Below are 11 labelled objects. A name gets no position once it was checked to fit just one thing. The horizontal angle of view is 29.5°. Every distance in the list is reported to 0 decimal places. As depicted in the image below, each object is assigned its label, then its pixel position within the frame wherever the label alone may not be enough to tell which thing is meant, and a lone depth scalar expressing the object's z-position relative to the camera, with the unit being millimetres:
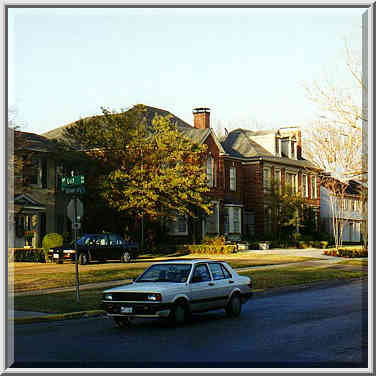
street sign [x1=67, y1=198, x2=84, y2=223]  31594
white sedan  14727
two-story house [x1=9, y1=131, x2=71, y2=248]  41031
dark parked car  35500
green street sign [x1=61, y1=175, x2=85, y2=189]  19333
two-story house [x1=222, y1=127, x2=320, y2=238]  58250
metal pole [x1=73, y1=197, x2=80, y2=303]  19266
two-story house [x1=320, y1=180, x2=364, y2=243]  68000
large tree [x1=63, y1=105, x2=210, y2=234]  42562
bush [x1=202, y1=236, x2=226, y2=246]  48406
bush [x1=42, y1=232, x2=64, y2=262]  37506
